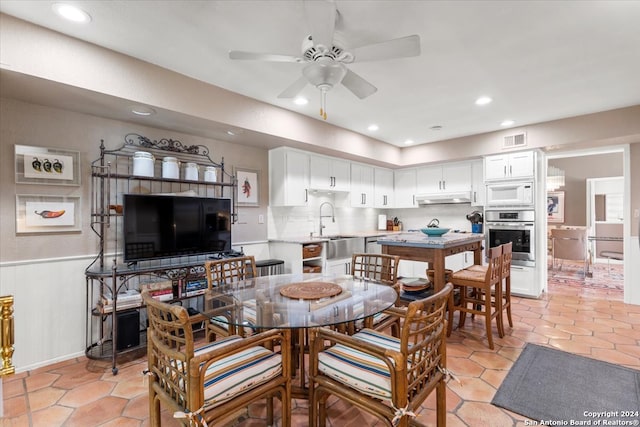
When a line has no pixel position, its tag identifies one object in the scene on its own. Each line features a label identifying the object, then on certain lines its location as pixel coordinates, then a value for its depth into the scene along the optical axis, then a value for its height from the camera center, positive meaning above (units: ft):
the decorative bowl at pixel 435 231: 12.05 -0.67
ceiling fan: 5.18 +3.26
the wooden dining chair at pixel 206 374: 4.21 -2.53
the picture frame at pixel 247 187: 13.06 +1.22
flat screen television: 9.32 -0.37
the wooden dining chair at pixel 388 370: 4.25 -2.47
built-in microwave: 14.42 +0.97
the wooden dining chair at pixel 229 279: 5.67 -1.81
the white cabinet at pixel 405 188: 19.30 +1.72
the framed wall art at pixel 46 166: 8.21 +1.40
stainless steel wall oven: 14.52 -0.87
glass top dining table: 5.21 -1.76
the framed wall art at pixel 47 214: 8.27 +0.04
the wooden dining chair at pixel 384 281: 7.14 -1.87
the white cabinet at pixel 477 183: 16.53 +1.70
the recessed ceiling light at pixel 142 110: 8.64 +3.06
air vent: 14.35 +3.51
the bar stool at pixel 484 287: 9.42 -2.41
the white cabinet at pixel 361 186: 17.18 +1.66
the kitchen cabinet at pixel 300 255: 13.20 -1.82
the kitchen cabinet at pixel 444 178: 17.18 +2.12
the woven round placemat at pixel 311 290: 6.40 -1.69
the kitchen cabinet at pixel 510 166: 14.44 +2.37
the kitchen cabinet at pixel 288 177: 13.62 +1.72
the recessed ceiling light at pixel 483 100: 10.99 +4.17
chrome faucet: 16.81 -0.09
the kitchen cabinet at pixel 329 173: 14.87 +2.11
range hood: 17.15 +0.95
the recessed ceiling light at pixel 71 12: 6.10 +4.19
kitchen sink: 14.89 -1.64
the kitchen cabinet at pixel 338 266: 14.62 -2.55
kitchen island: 9.85 -1.18
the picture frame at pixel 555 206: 26.71 +0.68
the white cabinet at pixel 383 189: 18.65 +1.62
